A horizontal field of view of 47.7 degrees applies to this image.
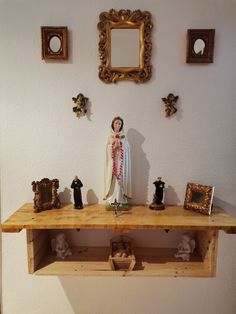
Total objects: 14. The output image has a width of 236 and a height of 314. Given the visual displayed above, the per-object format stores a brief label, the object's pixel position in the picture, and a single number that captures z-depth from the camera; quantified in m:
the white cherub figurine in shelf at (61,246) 1.23
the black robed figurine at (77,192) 1.18
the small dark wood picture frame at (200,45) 1.17
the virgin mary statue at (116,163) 1.15
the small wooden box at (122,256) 1.13
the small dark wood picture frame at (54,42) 1.18
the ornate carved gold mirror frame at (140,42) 1.17
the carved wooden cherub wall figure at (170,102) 1.21
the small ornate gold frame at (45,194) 1.14
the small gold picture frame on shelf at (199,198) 1.12
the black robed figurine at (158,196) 1.18
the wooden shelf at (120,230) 1.01
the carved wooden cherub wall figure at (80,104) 1.21
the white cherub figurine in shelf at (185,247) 1.22
